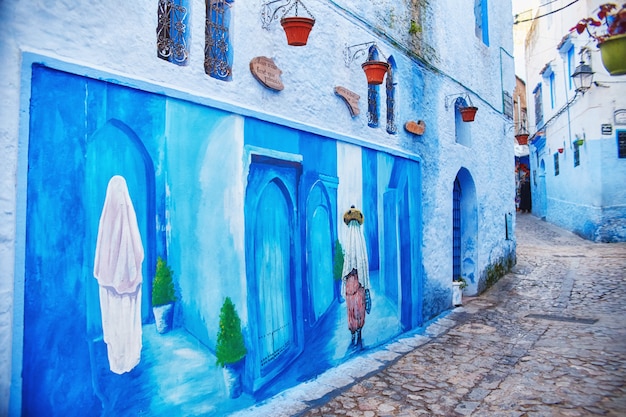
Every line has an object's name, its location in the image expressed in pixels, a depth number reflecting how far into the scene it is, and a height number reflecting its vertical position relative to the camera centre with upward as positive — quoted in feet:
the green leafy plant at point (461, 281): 30.93 -3.29
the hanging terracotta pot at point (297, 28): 14.93 +6.40
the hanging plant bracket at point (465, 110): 29.60 +7.46
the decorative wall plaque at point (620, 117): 52.44 +12.05
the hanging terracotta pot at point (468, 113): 29.76 +7.30
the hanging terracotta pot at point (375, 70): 19.70 +6.65
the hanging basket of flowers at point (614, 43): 13.81 +5.47
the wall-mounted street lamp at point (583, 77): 46.03 +15.15
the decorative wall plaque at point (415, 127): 24.58 +5.44
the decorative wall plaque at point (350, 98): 19.14 +5.48
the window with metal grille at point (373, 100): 21.98 +6.13
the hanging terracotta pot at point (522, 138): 49.90 +9.56
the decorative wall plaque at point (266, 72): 14.73 +5.06
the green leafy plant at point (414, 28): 25.61 +10.89
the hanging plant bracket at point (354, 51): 19.92 +7.62
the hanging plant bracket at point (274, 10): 15.37 +7.25
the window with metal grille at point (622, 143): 52.65 +9.29
